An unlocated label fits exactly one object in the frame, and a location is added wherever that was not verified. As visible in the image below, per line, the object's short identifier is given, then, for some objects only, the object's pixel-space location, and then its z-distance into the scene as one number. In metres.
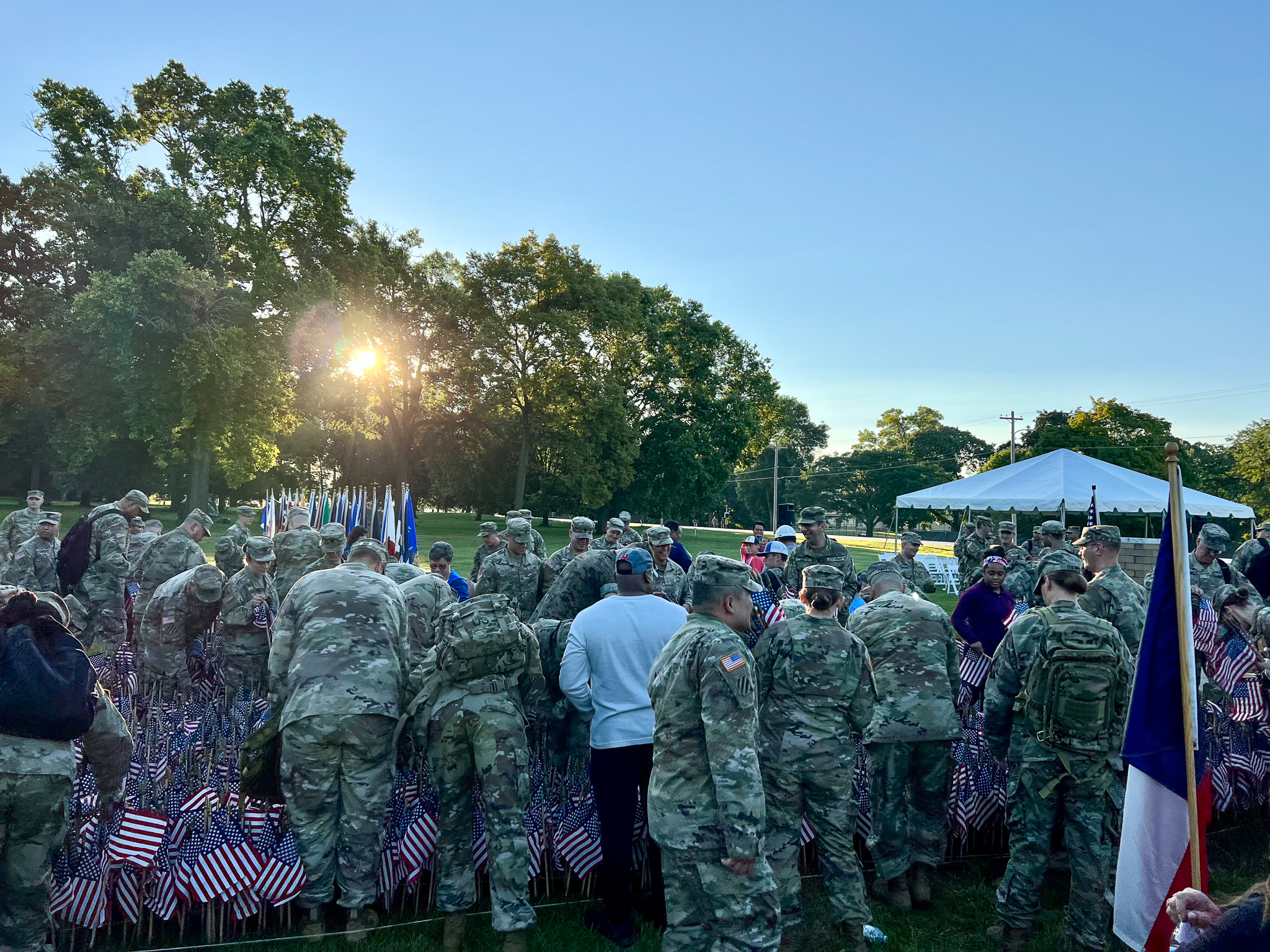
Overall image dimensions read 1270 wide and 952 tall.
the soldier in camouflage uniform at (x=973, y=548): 13.62
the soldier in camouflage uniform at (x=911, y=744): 5.27
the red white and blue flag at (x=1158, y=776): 3.30
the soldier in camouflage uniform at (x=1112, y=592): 6.52
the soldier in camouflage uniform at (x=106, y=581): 10.83
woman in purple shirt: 7.52
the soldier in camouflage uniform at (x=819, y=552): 9.16
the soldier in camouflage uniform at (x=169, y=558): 10.02
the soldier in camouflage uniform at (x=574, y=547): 9.12
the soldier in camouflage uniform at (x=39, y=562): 10.67
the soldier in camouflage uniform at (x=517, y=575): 9.76
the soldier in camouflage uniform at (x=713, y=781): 3.45
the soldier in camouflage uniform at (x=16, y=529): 12.53
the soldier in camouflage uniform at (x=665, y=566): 8.66
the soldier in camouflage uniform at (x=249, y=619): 7.86
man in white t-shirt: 4.67
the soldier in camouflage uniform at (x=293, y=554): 9.65
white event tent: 20.91
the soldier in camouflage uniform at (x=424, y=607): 6.80
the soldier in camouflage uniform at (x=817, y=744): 4.58
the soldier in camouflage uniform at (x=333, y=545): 7.02
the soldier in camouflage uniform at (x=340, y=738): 4.64
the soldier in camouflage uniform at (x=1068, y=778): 4.45
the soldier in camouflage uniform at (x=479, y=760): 4.54
